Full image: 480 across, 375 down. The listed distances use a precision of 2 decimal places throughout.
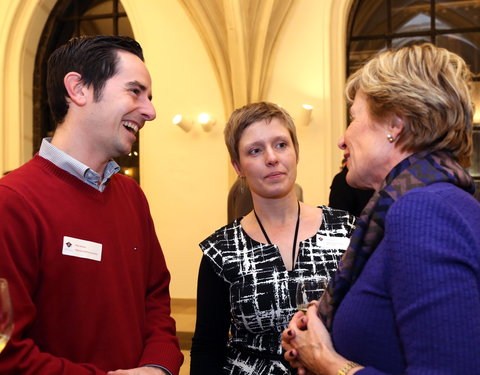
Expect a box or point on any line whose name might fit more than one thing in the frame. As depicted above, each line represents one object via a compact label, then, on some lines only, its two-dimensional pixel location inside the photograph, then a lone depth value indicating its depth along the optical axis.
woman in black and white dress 2.03
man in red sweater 1.59
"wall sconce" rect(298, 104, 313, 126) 7.15
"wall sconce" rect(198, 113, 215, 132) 7.51
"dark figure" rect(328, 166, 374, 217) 4.08
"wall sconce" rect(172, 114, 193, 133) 7.44
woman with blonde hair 1.12
